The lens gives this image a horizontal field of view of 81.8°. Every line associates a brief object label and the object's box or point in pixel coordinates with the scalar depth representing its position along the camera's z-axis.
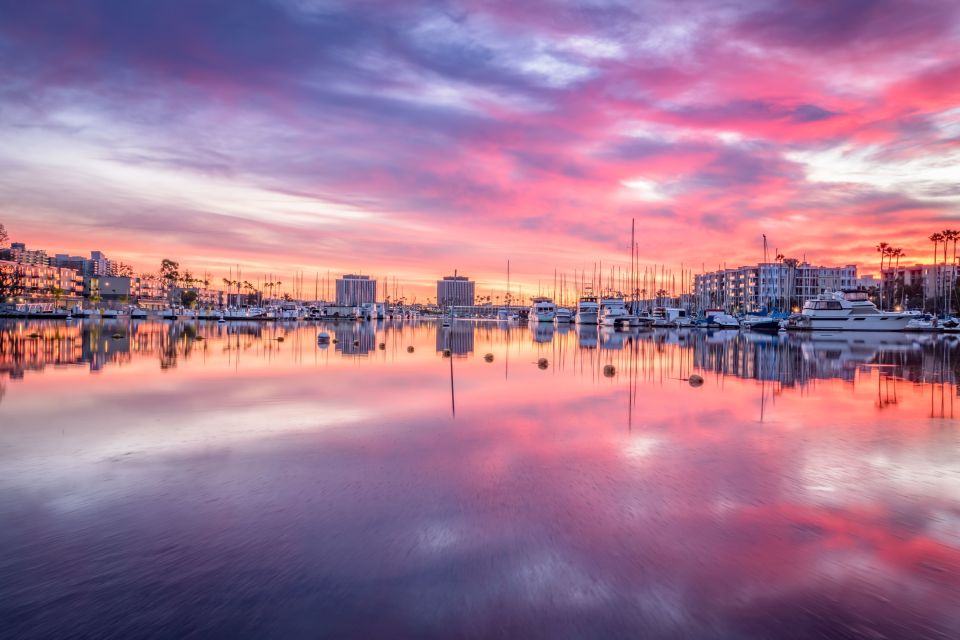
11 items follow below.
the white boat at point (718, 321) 118.06
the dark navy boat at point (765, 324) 97.44
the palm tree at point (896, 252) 161.85
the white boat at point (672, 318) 125.06
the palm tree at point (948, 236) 134.62
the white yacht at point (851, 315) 93.56
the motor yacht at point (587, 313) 135.75
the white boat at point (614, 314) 121.69
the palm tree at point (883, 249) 162.62
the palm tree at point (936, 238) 138.25
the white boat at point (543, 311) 157.05
